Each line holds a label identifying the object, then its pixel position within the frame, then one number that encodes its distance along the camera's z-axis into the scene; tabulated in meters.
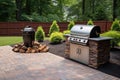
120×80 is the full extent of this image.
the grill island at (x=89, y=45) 3.32
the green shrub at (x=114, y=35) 4.67
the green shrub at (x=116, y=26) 6.71
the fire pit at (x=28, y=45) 4.76
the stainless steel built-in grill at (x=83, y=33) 3.44
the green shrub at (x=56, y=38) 5.51
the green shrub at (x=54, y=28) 7.11
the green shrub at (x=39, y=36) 6.07
